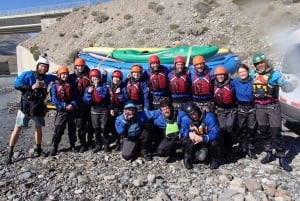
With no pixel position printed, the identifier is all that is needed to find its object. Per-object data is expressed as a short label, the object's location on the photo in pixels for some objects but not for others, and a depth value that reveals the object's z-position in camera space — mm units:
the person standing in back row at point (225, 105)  5746
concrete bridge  39938
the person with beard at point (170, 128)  5707
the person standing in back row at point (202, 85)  5969
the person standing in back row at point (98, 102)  6555
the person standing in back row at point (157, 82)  6418
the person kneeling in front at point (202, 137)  5465
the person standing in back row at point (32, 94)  6262
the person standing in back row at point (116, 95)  6578
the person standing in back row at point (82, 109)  6719
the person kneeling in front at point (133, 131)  5984
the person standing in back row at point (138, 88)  6469
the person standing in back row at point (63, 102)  6438
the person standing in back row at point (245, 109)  5723
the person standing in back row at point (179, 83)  6215
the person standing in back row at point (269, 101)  5523
